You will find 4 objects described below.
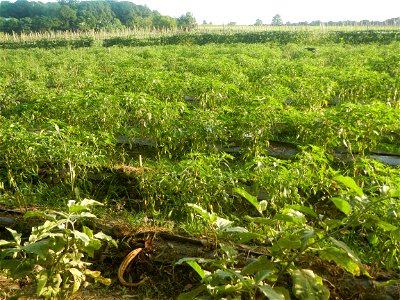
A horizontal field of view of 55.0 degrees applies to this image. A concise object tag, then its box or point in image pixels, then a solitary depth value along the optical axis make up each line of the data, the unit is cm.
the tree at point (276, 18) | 11564
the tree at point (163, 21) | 9394
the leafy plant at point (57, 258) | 256
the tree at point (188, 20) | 7500
